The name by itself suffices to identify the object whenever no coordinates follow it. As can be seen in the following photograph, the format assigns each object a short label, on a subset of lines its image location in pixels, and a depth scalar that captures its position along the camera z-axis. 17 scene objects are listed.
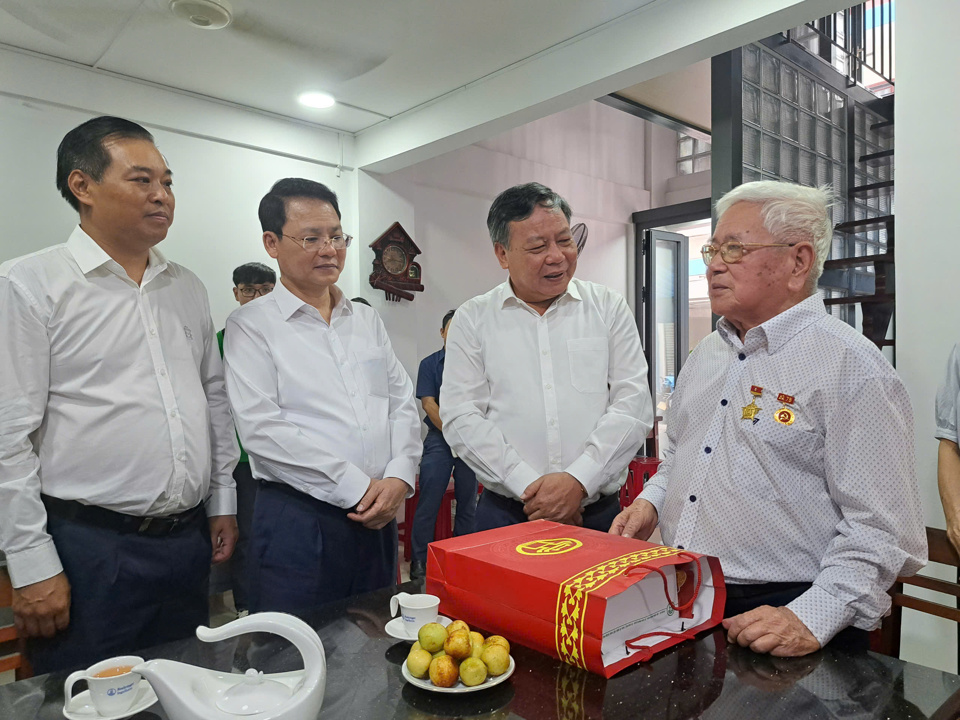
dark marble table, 0.93
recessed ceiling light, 4.10
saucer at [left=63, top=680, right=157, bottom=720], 0.92
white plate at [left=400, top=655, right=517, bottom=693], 0.95
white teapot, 0.85
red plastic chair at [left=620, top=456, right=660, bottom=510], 4.91
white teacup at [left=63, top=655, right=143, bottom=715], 0.92
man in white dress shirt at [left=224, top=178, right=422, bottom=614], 1.88
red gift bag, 0.99
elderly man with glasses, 1.18
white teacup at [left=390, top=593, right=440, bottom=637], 1.14
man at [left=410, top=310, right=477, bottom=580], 4.23
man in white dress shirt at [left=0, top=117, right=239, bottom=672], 1.63
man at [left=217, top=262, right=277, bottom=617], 3.43
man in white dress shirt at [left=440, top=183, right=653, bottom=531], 1.98
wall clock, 4.82
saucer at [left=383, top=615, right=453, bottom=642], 1.14
